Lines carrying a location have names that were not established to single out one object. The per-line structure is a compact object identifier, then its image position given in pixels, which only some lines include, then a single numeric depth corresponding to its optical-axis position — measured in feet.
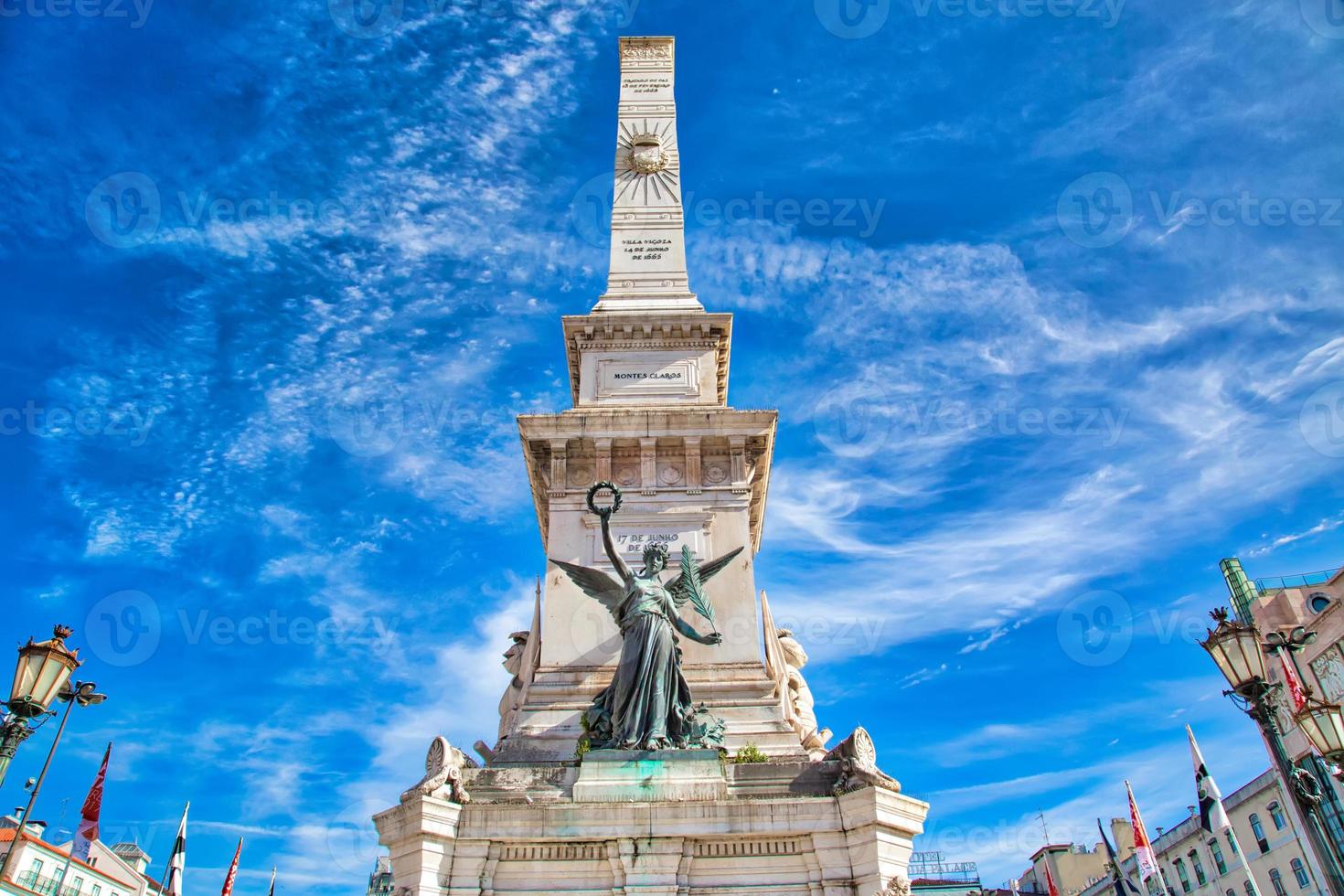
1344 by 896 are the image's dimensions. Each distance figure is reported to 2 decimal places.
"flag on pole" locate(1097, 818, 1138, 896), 92.26
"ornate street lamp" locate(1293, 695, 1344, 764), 37.55
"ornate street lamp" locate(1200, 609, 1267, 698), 37.01
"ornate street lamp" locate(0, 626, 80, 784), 32.89
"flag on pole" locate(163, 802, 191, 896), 90.84
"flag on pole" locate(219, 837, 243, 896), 103.38
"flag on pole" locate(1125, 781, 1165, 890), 103.09
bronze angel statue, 51.75
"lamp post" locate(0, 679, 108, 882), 38.17
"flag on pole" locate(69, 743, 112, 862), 82.74
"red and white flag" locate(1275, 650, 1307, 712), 55.75
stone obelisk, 46.91
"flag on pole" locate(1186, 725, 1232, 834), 86.60
